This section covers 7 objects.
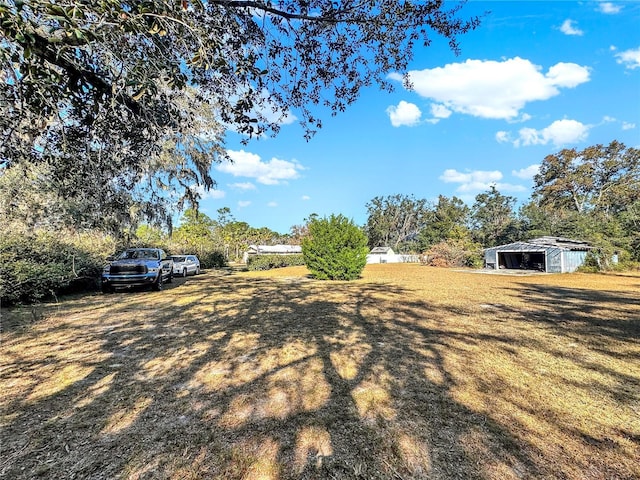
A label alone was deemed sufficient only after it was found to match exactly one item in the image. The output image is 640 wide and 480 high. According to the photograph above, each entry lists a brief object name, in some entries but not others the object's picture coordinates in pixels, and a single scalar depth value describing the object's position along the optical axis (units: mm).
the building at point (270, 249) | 54219
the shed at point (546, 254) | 24500
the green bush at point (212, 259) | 27880
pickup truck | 10453
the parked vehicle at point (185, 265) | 18181
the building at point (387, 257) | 52625
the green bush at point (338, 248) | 17188
